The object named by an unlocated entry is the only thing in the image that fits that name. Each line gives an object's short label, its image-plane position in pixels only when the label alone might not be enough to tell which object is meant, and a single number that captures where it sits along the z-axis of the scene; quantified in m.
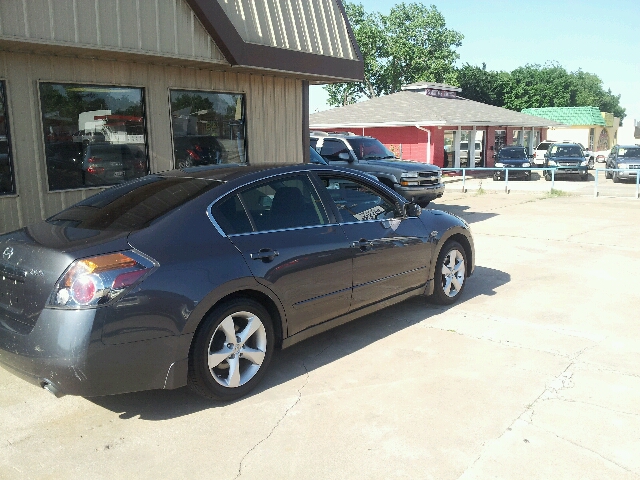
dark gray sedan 3.37
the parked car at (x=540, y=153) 27.67
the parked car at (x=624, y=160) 24.25
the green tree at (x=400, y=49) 56.69
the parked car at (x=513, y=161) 25.30
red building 28.05
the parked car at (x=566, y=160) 24.67
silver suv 13.41
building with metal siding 6.40
